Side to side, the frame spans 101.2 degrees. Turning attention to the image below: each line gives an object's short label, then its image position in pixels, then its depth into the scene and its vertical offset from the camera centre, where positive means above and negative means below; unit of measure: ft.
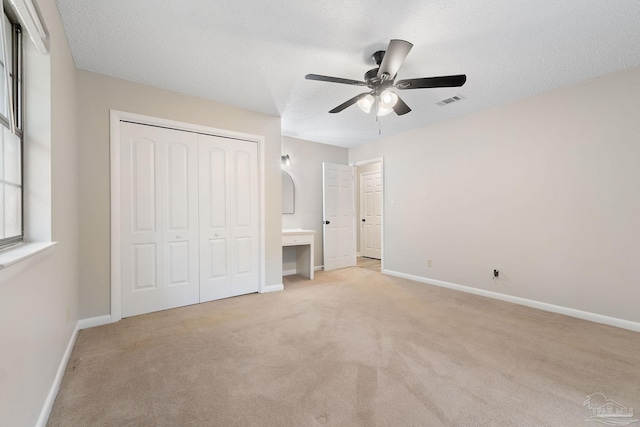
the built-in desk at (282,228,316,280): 13.44 -1.74
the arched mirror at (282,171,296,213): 15.31 +1.24
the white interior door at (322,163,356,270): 16.44 -0.10
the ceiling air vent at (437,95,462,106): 10.28 +4.56
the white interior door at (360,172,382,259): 20.98 +0.03
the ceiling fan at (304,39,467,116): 6.20 +3.59
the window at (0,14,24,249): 4.21 +1.39
